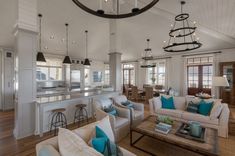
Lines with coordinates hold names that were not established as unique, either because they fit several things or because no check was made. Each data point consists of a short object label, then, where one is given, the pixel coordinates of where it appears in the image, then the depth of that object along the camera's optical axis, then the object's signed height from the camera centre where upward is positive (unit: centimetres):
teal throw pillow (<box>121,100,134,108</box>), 396 -81
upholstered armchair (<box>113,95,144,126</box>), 356 -97
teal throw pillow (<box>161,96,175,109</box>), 434 -85
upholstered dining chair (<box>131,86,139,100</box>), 772 -93
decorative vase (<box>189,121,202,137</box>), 238 -96
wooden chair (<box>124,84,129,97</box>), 874 -89
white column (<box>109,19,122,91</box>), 562 +83
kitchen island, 334 -79
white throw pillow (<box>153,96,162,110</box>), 435 -88
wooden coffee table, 200 -107
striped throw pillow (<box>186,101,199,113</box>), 380 -88
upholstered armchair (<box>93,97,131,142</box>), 300 -101
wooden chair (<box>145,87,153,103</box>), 702 -82
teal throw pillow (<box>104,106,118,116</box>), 329 -84
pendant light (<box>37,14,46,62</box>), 418 +63
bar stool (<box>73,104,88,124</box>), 425 -122
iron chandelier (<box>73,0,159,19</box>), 129 +66
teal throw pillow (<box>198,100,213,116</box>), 364 -85
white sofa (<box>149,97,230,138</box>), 324 -104
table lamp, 411 -13
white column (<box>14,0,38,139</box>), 311 +25
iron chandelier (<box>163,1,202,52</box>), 510 +192
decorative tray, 229 -105
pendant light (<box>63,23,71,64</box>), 545 +70
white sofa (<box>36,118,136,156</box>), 150 -76
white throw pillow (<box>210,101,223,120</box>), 333 -85
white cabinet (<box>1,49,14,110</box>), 567 -8
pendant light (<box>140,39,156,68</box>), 849 +152
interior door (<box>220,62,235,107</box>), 620 -33
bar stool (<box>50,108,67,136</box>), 357 -122
